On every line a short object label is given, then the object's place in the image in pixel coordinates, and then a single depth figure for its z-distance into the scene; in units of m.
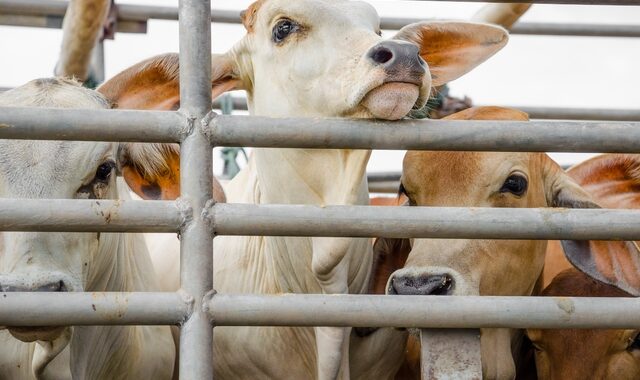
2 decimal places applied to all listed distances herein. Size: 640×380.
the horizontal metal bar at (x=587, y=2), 3.11
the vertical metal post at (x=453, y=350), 2.84
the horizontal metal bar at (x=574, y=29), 6.23
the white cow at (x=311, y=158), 3.63
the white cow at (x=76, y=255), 3.16
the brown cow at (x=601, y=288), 3.79
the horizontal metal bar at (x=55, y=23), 6.03
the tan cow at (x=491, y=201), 3.74
